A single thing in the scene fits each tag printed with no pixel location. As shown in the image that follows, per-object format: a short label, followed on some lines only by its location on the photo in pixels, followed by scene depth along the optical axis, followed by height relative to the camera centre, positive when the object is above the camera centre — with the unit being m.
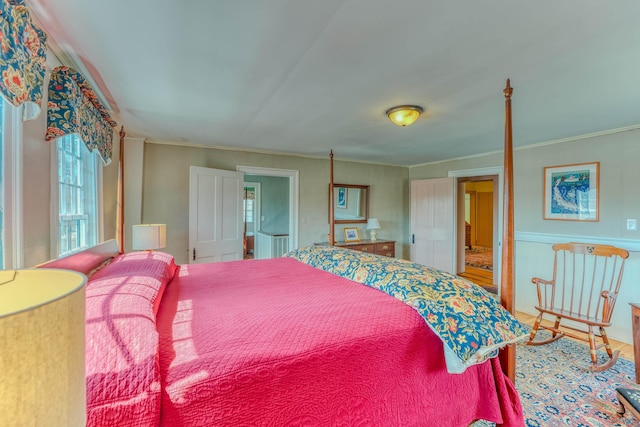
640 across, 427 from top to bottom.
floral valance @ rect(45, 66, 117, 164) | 1.60 +0.63
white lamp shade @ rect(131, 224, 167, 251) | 2.79 -0.24
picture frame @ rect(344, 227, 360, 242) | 5.09 -0.38
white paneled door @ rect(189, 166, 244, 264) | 3.73 -0.04
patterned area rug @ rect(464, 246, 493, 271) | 6.38 -1.07
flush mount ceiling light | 2.42 +0.84
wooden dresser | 4.81 -0.56
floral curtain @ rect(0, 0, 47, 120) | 1.06 +0.61
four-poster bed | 0.87 -0.50
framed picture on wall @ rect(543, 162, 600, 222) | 3.26 +0.27
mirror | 5.14 +0.18
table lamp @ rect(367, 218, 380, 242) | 5.12 -0.19
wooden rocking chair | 2.48 -0.77
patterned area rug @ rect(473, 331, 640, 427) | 1.84 -1.28
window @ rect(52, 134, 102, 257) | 1.91 +0.11
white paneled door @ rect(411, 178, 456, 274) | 4.85 -0.15
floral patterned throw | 1.32 -0.47
